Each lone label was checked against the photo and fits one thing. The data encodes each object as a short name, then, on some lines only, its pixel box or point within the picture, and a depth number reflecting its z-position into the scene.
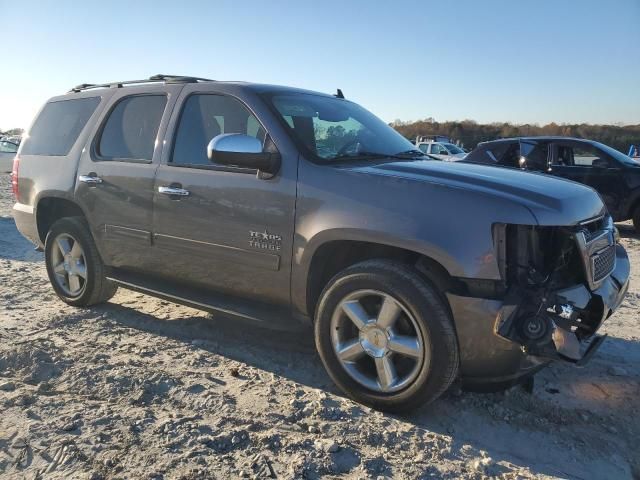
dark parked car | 9.24
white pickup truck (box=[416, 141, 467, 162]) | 22.06
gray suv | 2.69
